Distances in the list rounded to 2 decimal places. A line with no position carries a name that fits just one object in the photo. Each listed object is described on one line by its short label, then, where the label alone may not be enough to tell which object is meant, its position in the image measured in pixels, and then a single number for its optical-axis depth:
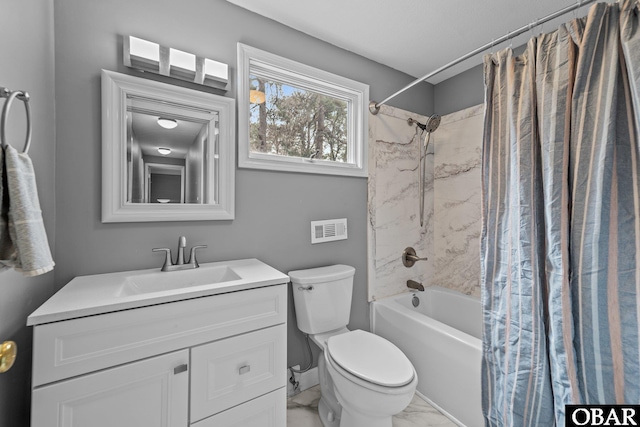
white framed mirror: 1.26
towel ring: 0.59
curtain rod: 0.90
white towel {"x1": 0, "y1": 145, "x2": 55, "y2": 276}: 0.60
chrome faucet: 1.31
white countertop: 0.84
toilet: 1.20
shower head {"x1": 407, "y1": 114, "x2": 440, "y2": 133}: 2.22
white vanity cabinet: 0.83
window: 1.61
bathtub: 1.47
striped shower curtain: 0.86
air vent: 1.84
